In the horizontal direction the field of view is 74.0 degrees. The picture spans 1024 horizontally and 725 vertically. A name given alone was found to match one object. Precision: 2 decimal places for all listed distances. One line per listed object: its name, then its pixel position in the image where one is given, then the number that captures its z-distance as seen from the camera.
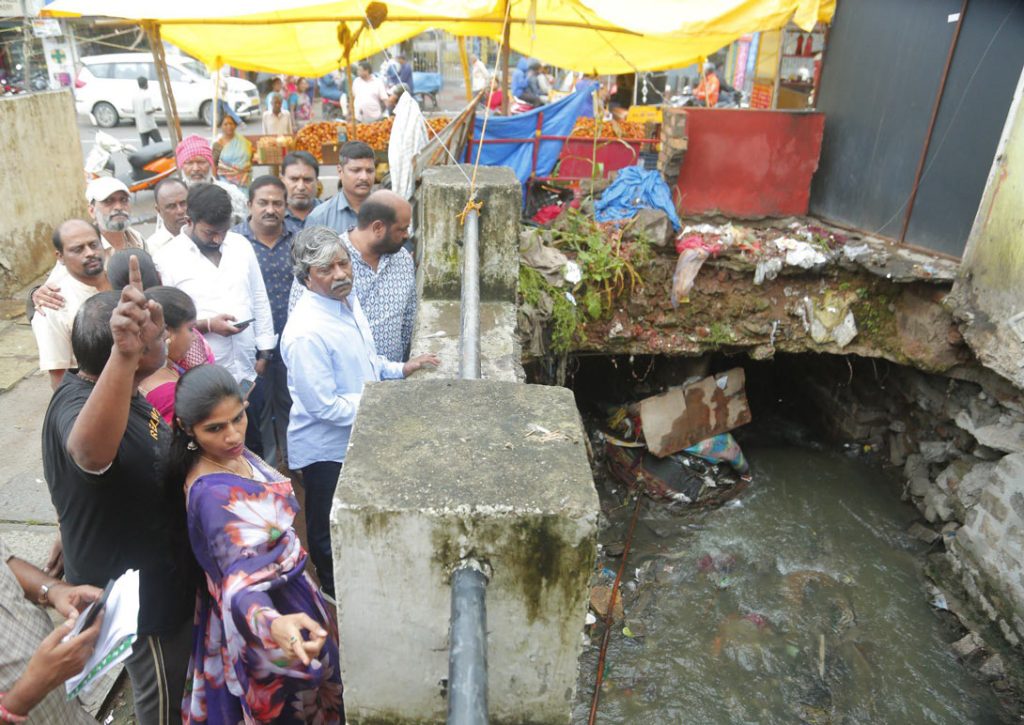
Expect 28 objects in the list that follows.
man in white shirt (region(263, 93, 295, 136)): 11.04
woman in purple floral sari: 1.82
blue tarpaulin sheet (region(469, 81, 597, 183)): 6.93
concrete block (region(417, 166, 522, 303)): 3.42
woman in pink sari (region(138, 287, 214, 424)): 2.26
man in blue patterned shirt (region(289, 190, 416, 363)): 3.14
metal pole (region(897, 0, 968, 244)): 5.75
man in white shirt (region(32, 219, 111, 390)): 2.93
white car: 16.05
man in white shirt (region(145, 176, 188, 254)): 3.93
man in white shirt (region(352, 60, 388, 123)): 13.23
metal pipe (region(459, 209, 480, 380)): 2.14
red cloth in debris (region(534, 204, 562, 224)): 6.38
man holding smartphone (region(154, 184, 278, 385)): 3.44
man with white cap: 3.95
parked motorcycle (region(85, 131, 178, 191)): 9.62
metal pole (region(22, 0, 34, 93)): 7.50
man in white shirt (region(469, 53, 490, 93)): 14.54
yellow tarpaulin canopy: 6.05
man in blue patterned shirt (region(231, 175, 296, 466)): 3.89
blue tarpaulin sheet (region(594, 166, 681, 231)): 6.36
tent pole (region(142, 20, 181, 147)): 6.40
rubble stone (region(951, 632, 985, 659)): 5.13
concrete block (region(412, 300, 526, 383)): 3.03
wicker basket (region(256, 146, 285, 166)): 8.42
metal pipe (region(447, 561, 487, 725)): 0.93
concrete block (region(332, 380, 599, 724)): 1.21
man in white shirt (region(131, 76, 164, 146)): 10.92
